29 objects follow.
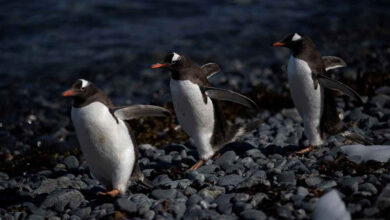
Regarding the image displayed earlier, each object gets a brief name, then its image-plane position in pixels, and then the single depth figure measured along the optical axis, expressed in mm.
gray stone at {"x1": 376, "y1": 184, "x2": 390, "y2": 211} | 7184
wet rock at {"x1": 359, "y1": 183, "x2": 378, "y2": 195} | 7827
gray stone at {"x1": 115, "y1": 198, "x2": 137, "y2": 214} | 8289
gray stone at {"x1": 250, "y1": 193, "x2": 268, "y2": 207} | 8104
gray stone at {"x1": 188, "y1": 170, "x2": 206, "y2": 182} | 9578
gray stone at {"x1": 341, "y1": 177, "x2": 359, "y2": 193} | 7984
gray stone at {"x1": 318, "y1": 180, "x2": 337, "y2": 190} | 8406
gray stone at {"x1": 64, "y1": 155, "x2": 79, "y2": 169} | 12429
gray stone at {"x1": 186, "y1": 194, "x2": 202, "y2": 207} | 8355
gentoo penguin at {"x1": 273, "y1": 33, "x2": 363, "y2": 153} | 10758
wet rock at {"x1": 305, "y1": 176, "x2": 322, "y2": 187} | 8625
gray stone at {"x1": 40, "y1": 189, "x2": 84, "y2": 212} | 9148
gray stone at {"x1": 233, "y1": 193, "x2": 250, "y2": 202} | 8211
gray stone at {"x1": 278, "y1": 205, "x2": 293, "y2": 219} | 7482
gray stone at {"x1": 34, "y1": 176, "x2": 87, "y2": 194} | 10531
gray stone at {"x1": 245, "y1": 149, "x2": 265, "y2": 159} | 10656
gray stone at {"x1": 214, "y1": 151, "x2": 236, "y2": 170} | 10656
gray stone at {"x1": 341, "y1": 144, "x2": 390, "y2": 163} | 9148
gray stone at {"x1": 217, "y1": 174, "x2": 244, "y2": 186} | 9180
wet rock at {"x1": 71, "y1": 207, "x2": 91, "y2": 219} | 8664
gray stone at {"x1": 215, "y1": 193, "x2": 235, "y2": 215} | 8023
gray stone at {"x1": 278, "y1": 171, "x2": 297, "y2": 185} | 8875
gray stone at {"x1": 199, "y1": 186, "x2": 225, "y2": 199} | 8656
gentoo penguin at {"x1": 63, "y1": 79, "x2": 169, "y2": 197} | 8953
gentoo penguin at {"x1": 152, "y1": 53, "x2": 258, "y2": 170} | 10648
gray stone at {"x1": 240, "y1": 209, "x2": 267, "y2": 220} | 7507
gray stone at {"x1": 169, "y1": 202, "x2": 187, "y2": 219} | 8109
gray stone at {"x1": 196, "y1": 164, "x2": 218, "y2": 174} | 10281
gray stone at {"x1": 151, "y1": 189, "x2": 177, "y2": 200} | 8797
